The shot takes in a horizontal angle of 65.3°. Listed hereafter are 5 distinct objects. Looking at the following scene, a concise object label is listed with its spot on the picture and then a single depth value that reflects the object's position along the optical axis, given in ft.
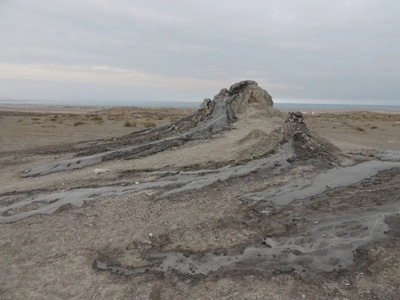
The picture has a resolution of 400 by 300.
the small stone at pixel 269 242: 20.44
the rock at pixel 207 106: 73.28
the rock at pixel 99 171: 42.52
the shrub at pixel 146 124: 112.84
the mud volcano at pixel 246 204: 18.86
